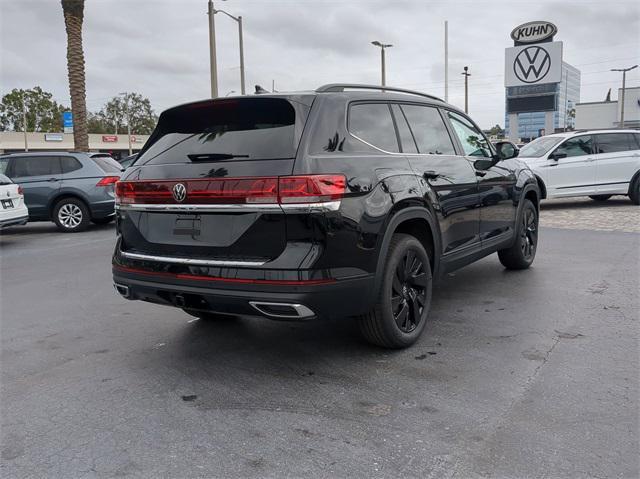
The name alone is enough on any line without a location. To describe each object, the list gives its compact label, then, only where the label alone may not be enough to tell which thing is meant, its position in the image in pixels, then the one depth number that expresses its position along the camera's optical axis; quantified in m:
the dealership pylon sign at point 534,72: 33.44
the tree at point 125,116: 98.12
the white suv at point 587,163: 12.49
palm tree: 16.45
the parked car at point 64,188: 11.71
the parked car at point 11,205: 9.58
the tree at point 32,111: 78.88
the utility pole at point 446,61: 35.48
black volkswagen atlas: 3.32
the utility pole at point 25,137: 64.35
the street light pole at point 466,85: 45.72
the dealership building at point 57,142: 67.06
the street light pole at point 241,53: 25.38
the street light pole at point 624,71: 49.98
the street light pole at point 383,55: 32.42
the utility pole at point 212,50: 21.22
